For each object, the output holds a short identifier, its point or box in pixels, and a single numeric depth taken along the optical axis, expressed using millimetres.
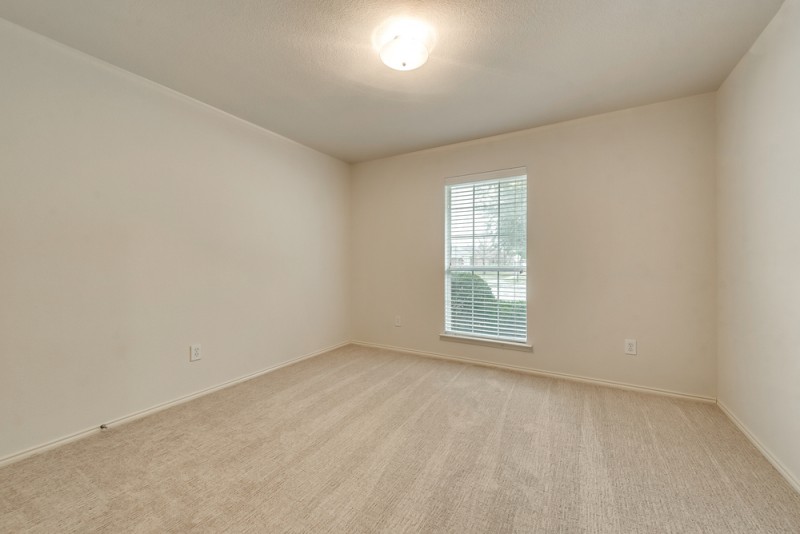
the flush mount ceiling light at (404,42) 1720
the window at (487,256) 3168
